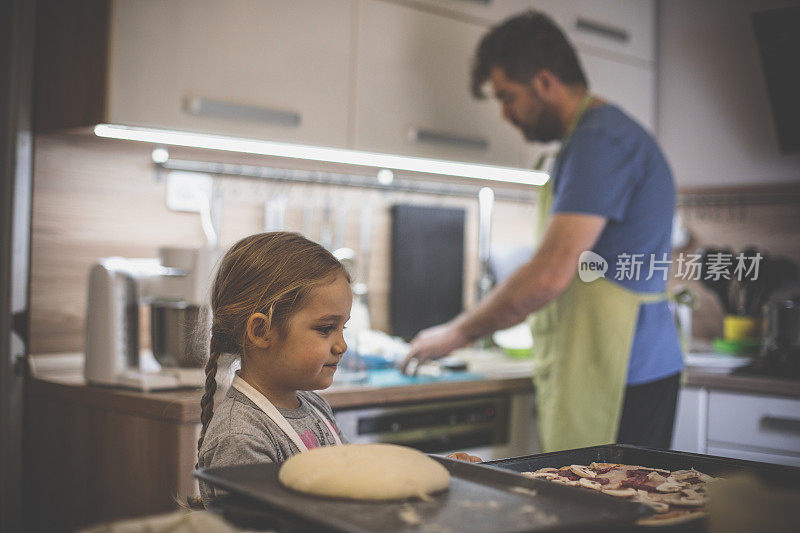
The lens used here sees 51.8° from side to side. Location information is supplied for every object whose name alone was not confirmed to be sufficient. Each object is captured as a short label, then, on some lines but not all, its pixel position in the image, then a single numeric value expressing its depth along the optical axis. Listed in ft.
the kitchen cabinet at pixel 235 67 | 5.43
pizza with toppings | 2.31
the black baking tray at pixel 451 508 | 1.90
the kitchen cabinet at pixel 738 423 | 6.48
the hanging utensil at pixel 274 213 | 7.43
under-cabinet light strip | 5.82
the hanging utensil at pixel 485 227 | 8.90
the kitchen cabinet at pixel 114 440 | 4.95
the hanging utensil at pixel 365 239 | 8.08
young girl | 3.47
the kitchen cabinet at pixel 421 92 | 6.68
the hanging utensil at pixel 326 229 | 7.80
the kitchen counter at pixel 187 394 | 4.95
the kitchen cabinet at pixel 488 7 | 7.21
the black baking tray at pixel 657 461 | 2.53
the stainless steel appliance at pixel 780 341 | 6.91
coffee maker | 5.39
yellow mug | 8.55
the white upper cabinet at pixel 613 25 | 8.07
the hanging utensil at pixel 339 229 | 7.88
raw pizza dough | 2.10
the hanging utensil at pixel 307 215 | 7.72
